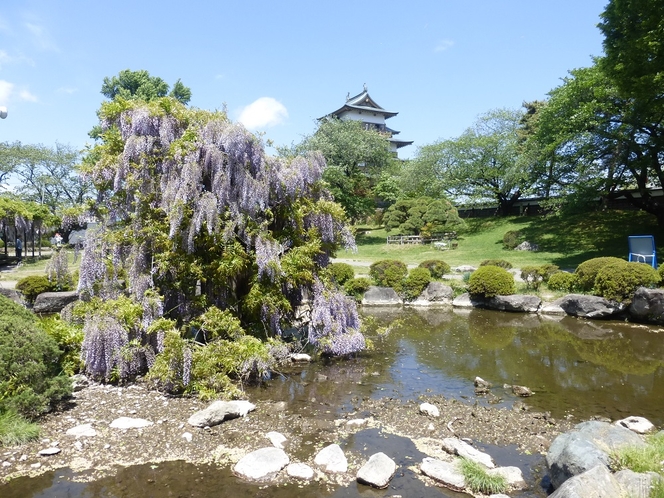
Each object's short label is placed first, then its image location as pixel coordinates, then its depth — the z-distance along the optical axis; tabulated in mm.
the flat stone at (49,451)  5593
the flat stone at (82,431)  6078
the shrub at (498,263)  20266
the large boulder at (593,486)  3889
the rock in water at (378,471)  5223
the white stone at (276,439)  6111
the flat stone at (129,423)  6342
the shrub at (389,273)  18891
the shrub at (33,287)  15961
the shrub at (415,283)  18453
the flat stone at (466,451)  5730
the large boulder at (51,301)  15148
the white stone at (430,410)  7262
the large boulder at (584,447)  4762
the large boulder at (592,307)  14758
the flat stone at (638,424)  6664
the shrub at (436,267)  20031
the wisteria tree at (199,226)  8891
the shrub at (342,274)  18922
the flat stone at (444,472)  5266
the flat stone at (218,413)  6555
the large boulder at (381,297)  18331
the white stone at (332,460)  5556
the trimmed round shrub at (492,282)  16766
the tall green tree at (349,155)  33219
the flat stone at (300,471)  5363
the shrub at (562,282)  16778
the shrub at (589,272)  15681
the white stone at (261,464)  5328
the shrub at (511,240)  29136
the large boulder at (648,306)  13664
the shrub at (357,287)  18694
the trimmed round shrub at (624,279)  14273
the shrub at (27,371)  6160
